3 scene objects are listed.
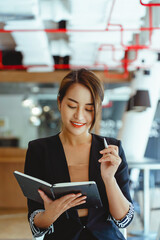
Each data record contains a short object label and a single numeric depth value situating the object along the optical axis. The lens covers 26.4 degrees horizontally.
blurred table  4.62
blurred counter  6.71
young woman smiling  1.65
